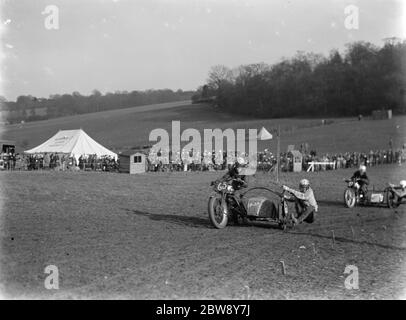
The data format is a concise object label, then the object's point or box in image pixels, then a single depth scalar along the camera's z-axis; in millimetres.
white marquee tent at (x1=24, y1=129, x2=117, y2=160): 33188
